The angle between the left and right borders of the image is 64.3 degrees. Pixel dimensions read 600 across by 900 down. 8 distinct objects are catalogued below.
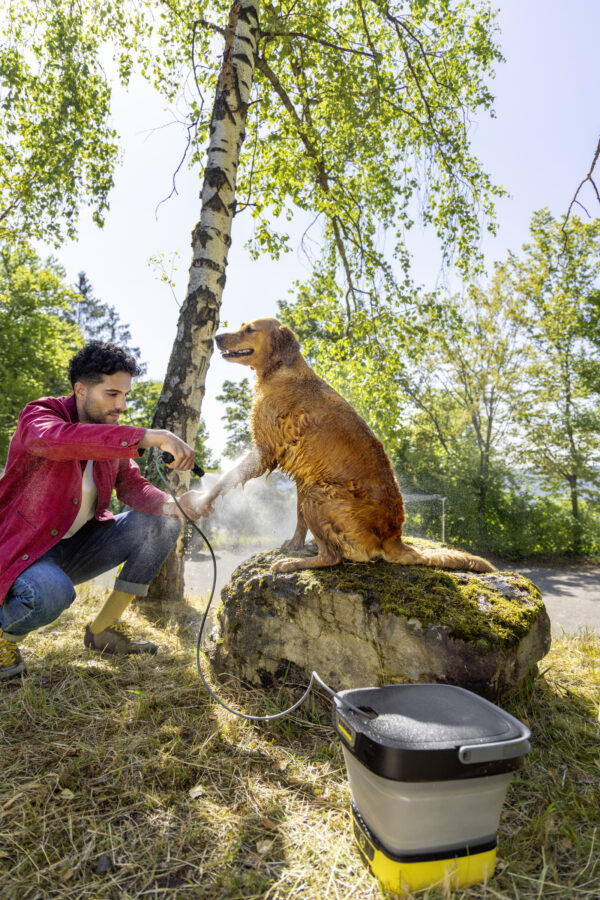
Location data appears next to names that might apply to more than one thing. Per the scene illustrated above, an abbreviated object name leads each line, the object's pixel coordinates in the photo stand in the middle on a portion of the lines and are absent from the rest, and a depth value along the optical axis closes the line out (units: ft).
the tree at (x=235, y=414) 73.82
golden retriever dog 9.25
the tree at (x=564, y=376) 43.14
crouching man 7.93
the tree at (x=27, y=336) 43.06
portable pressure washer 4.10
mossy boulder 7.24
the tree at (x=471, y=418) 42.16
